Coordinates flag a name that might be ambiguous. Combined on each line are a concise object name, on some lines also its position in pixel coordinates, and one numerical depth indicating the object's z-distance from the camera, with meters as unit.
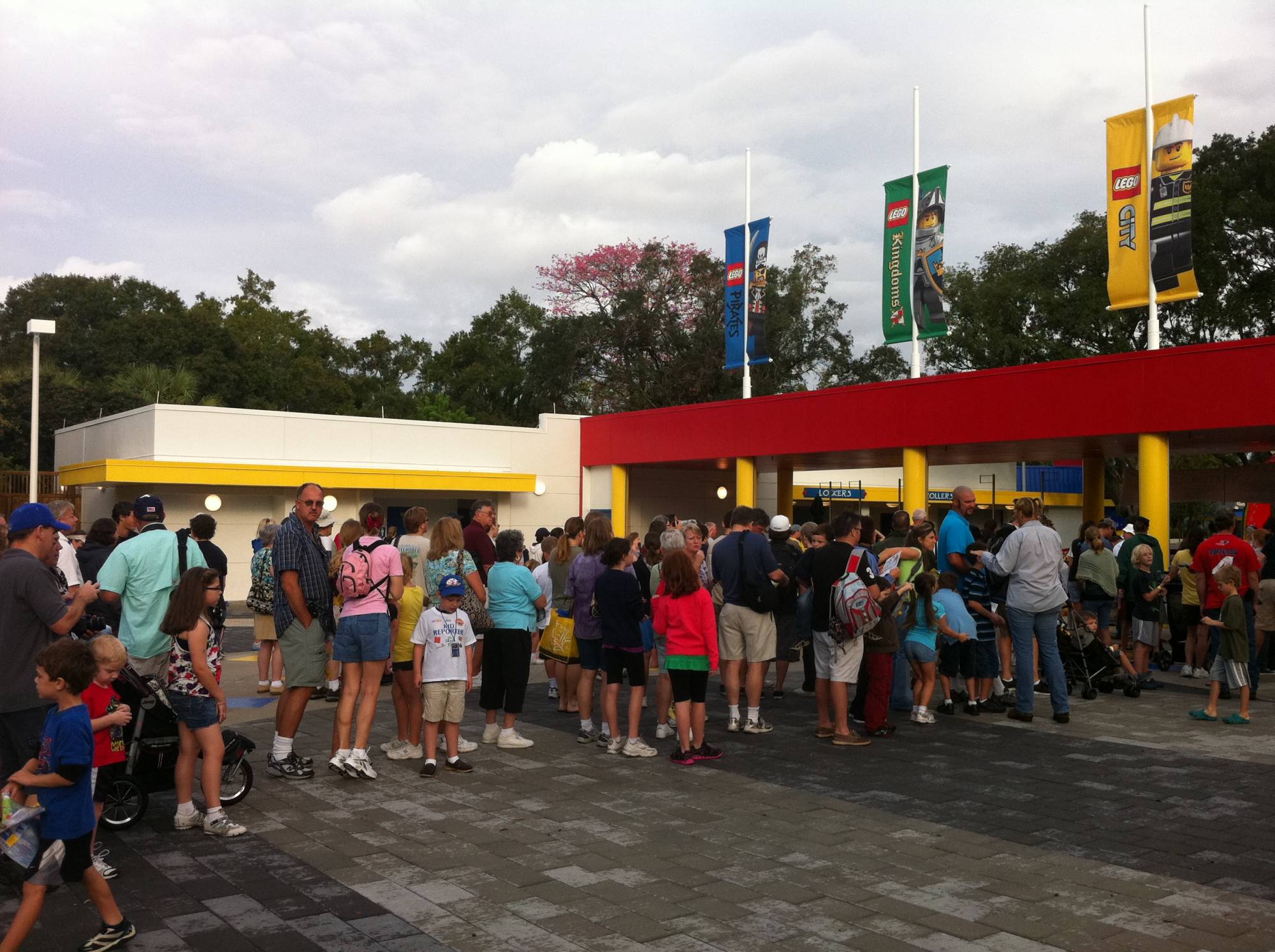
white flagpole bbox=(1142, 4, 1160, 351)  18.00
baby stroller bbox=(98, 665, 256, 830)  6.23
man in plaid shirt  7.29
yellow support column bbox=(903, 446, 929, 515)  20.25
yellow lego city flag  17.67
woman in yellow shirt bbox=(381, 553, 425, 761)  8.32
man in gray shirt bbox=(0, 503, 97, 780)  5.12
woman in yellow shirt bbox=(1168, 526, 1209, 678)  12.37
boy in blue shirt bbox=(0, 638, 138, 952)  4.25
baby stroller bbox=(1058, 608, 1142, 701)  11.31
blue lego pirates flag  25.64
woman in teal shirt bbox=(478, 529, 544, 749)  8.61
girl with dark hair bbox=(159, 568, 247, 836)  6.05
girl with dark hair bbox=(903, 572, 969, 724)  9.70
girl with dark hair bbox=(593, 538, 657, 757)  8.42
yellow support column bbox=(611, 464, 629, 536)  28.31
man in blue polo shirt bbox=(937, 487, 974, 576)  10.52
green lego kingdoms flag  21.81
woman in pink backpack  7.45
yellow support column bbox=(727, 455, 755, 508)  24.44
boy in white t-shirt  7.78
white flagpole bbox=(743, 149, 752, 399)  25.72
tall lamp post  20.41
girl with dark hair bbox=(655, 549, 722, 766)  8.24
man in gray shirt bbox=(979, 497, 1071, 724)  9.77
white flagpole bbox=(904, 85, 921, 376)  22.05
